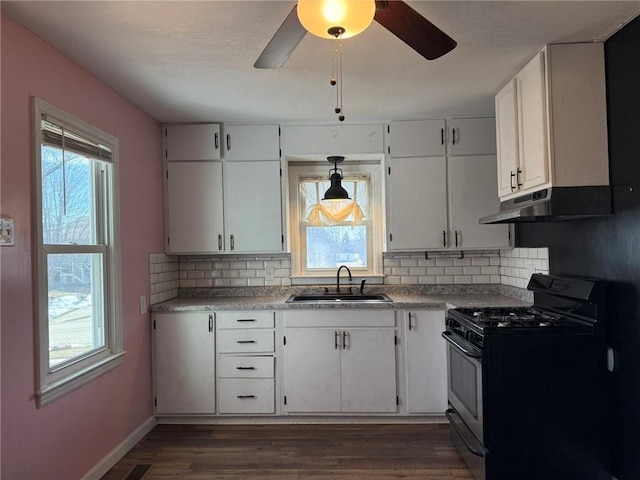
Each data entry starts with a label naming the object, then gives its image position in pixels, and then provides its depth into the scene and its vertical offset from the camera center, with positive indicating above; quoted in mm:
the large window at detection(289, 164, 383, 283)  3795 +212
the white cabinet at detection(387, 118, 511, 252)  3389 +426
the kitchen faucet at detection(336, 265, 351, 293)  3622 -317
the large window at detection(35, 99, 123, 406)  2029 -4
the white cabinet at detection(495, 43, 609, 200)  2186 +654
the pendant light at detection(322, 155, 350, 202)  3500 +462
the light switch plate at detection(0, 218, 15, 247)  1750 +96
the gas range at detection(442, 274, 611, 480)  2152 -817
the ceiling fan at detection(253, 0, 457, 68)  1442 +787
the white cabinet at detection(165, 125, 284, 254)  3469 +434
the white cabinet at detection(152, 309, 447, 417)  3111 -871
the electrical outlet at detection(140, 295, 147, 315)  3037 -396
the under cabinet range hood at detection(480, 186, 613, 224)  2148 +190
